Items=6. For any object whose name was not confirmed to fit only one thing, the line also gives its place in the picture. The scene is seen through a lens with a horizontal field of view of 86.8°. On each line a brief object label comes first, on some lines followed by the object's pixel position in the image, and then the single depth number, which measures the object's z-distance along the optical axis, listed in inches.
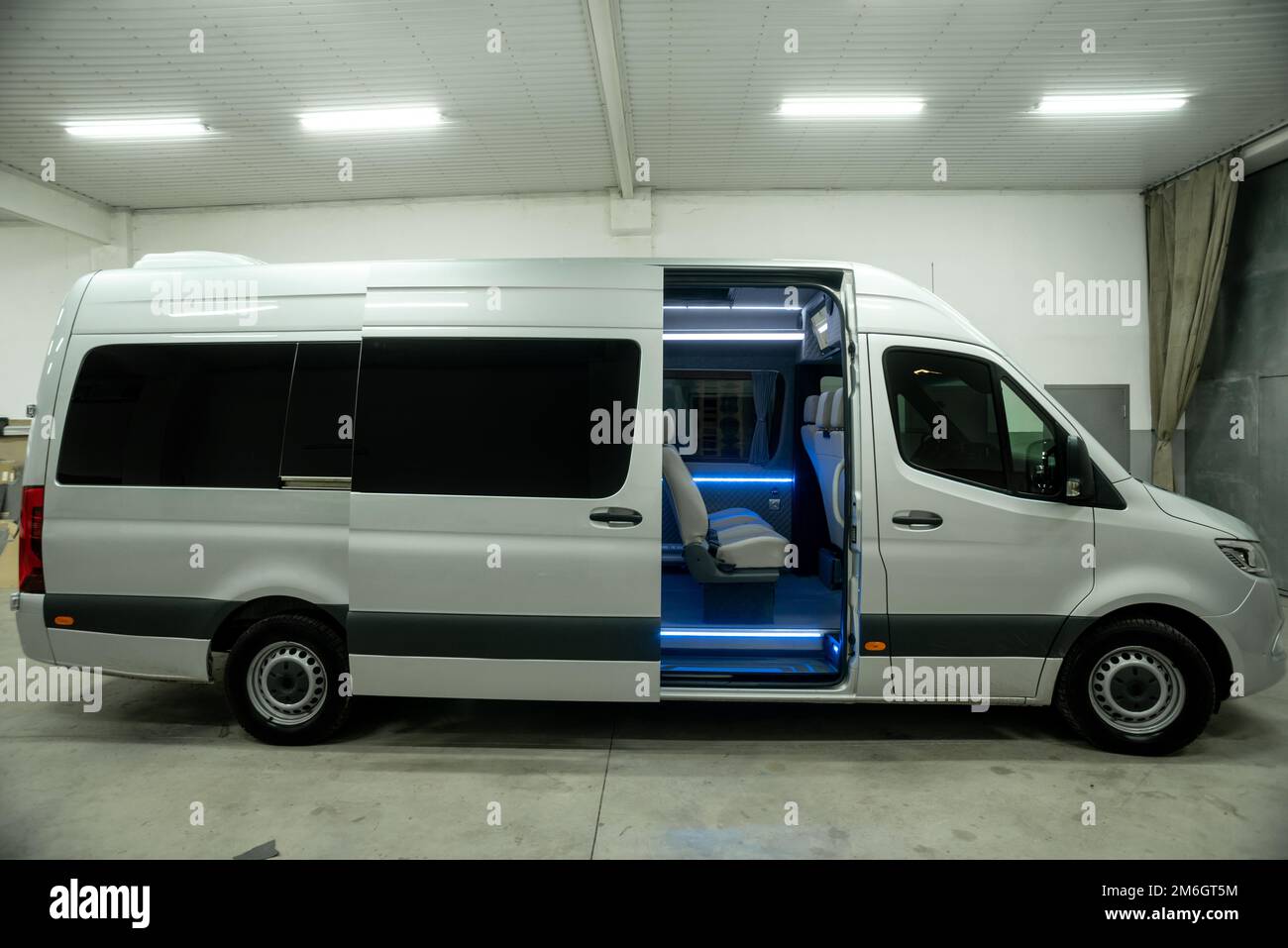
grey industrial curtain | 248.4
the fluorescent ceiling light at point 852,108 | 218.5
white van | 119.6
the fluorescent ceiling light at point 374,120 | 226.4
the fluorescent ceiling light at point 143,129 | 232.1
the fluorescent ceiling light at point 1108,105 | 214.4
